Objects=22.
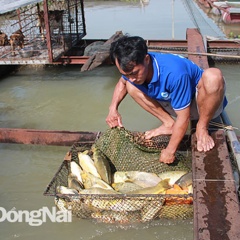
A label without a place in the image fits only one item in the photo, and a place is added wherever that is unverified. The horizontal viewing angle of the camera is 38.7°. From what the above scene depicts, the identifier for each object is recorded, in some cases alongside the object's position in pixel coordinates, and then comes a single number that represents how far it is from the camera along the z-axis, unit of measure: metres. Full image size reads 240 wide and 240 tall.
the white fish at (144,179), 3.74
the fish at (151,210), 3.32
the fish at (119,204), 3.35
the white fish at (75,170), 3.98
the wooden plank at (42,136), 4.75
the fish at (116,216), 3.50
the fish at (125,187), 3.66
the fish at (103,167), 3.89
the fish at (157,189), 3.48
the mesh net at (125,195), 3.30
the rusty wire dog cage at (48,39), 8.12
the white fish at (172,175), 3.74
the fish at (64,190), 3.57
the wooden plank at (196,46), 6.58
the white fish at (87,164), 3.97
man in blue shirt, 3.00
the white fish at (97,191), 3.54
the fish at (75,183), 3.75
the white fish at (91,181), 3.73
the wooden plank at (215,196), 2.51
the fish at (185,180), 3.54
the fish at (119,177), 3.89
